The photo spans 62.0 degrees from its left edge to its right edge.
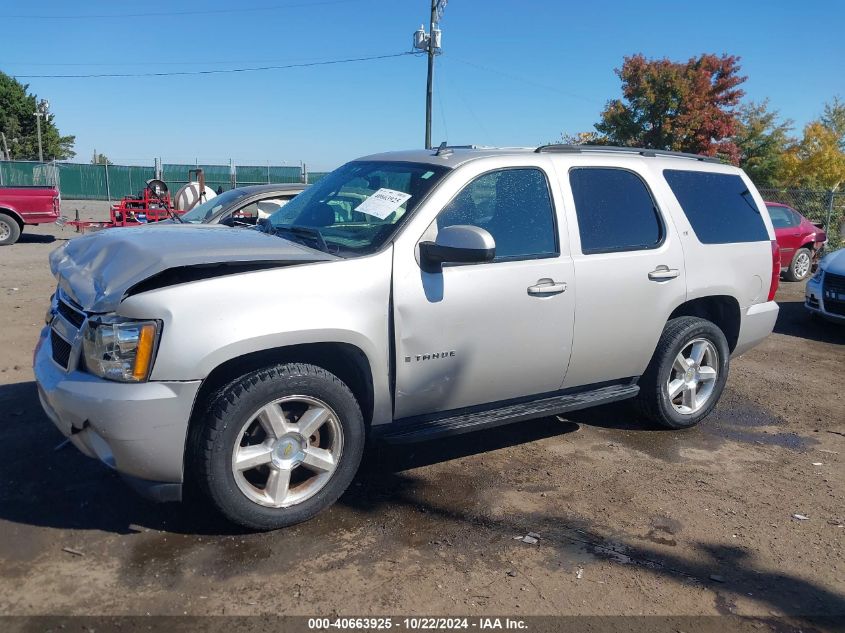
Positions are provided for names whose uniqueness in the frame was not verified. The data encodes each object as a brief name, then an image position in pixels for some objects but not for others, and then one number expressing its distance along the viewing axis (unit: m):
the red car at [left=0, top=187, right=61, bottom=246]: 15.17
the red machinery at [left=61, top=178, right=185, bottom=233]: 16.20
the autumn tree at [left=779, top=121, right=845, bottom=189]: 29.94
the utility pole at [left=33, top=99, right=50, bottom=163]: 52.60
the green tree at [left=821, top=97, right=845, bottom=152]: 39.03
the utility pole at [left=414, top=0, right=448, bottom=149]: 24.89
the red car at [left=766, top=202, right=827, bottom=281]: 12.95
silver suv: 3.07
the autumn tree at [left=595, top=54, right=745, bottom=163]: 25.20
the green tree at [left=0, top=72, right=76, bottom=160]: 58.50
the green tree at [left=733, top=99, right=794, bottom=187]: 29.45
